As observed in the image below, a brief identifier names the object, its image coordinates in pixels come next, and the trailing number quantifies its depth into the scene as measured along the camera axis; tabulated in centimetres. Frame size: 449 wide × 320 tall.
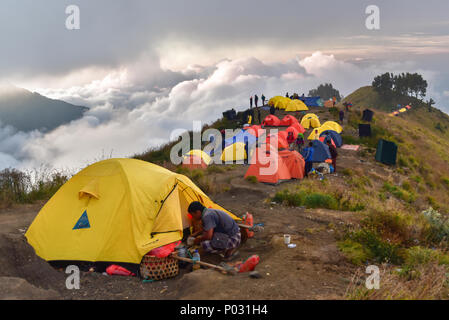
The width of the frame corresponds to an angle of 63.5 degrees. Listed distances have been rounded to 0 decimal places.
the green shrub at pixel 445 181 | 2457
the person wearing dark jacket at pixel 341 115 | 3244
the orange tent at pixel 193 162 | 1695
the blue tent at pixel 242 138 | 2172
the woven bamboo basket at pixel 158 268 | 624
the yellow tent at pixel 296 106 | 3700
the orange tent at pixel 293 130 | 2447
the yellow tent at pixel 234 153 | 1900
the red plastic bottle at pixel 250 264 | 574
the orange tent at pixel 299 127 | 2733
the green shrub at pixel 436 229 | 766
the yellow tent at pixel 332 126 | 2705
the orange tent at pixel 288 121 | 3023
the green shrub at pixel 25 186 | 1106
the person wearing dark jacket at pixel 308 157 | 1518
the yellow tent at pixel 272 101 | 3855
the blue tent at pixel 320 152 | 1863
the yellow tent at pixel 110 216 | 671
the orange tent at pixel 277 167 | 1402
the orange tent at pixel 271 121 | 3005
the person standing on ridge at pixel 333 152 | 1572
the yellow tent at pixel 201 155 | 1748
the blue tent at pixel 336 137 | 2453
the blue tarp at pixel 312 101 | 4025
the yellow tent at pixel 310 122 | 3081
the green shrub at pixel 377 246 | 641
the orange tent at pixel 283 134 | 2337
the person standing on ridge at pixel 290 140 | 2266
